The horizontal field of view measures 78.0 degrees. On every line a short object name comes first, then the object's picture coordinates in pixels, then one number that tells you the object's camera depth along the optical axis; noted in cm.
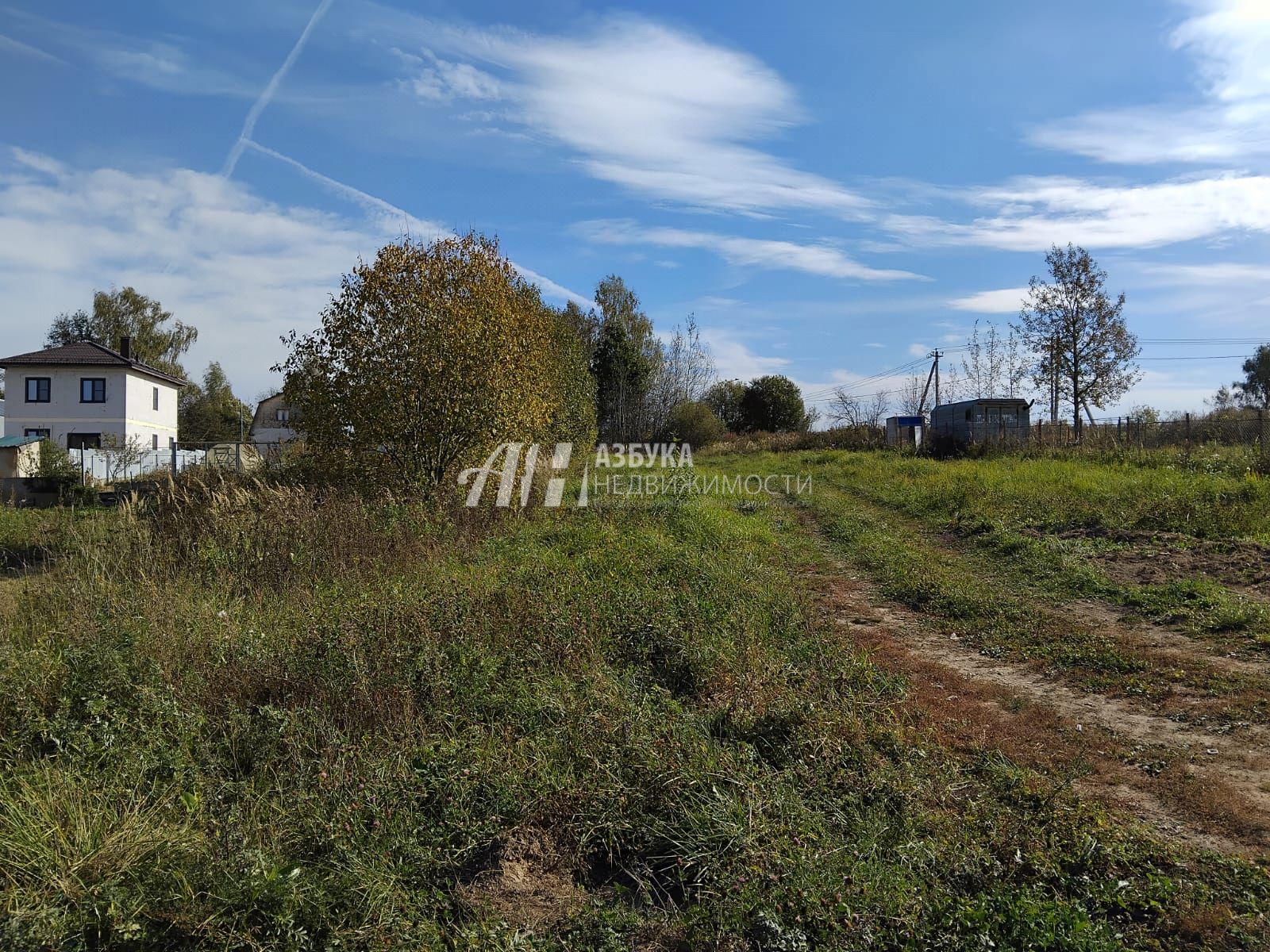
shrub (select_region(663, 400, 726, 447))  3997
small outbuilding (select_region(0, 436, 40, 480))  2486
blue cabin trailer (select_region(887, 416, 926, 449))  3053
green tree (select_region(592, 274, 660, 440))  3825
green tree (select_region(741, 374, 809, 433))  4569
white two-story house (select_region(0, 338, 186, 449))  3944
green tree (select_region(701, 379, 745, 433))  4944
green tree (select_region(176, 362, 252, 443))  5903
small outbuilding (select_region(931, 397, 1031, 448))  2594
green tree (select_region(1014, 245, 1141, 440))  2823
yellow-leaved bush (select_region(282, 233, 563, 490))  1223
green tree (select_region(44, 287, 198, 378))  5091
